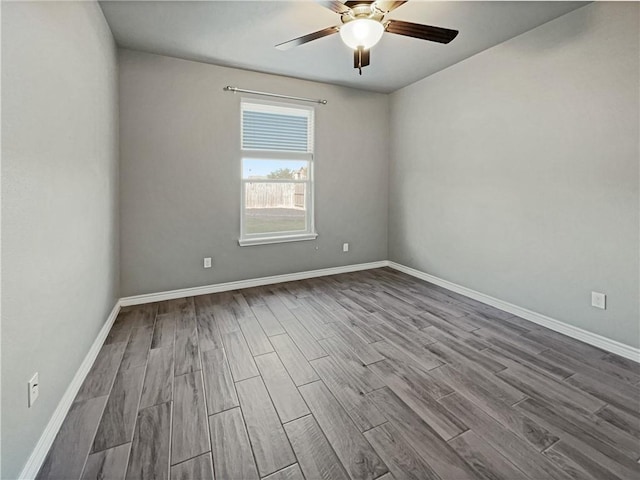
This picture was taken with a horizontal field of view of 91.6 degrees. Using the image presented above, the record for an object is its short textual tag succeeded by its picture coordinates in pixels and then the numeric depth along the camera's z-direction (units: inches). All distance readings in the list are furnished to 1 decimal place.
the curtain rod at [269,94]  140.7
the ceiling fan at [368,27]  77.5
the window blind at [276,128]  149.9
